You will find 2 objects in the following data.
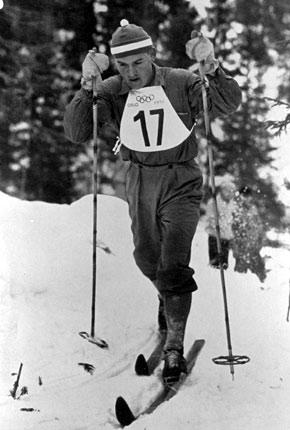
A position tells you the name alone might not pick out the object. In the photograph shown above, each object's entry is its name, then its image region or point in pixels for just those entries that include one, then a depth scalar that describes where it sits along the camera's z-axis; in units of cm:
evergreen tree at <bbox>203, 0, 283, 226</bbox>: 885
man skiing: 552
